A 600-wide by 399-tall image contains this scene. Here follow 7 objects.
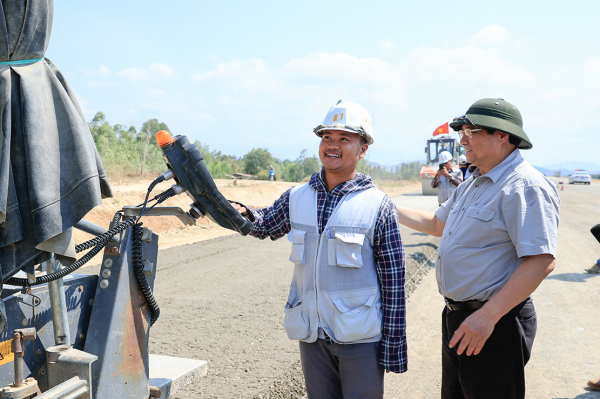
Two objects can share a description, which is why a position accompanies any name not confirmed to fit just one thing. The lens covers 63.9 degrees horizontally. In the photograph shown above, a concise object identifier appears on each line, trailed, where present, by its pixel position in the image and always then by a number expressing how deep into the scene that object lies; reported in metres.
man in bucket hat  2.52
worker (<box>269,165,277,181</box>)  35.19
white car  49.31
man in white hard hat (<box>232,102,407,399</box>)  2.45
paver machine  1.73
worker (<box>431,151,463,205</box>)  9.80
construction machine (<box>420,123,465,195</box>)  27.12
